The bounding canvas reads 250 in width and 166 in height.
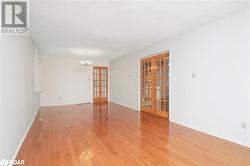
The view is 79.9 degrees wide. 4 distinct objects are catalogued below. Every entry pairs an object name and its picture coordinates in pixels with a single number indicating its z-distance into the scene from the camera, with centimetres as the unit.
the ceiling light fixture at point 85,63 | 698
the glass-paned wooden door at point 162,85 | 510
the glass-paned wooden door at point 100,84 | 916
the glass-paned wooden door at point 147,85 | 585
